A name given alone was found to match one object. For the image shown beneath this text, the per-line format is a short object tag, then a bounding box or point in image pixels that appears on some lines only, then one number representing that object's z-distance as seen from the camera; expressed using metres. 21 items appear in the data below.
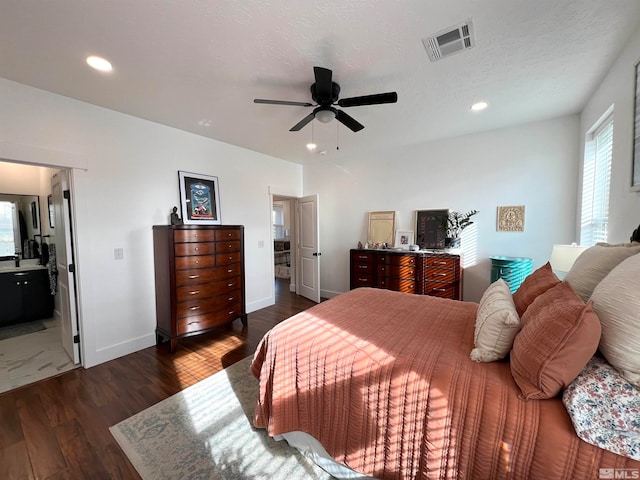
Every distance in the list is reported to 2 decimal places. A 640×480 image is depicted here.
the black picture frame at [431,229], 3.92
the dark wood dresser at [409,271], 3.54
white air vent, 1.67
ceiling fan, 1.91
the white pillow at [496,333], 1.24
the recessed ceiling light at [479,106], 2.74
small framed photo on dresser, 4.23
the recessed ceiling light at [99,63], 1.93
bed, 0.92
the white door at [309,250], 4.67
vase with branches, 3.74
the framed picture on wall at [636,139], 1.64
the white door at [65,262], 2.58
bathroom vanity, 3.56
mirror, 3.84
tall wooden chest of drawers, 2.87
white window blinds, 2.42
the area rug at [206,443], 1.51
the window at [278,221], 10.12
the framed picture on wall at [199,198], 3.39
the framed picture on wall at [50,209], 3.67
